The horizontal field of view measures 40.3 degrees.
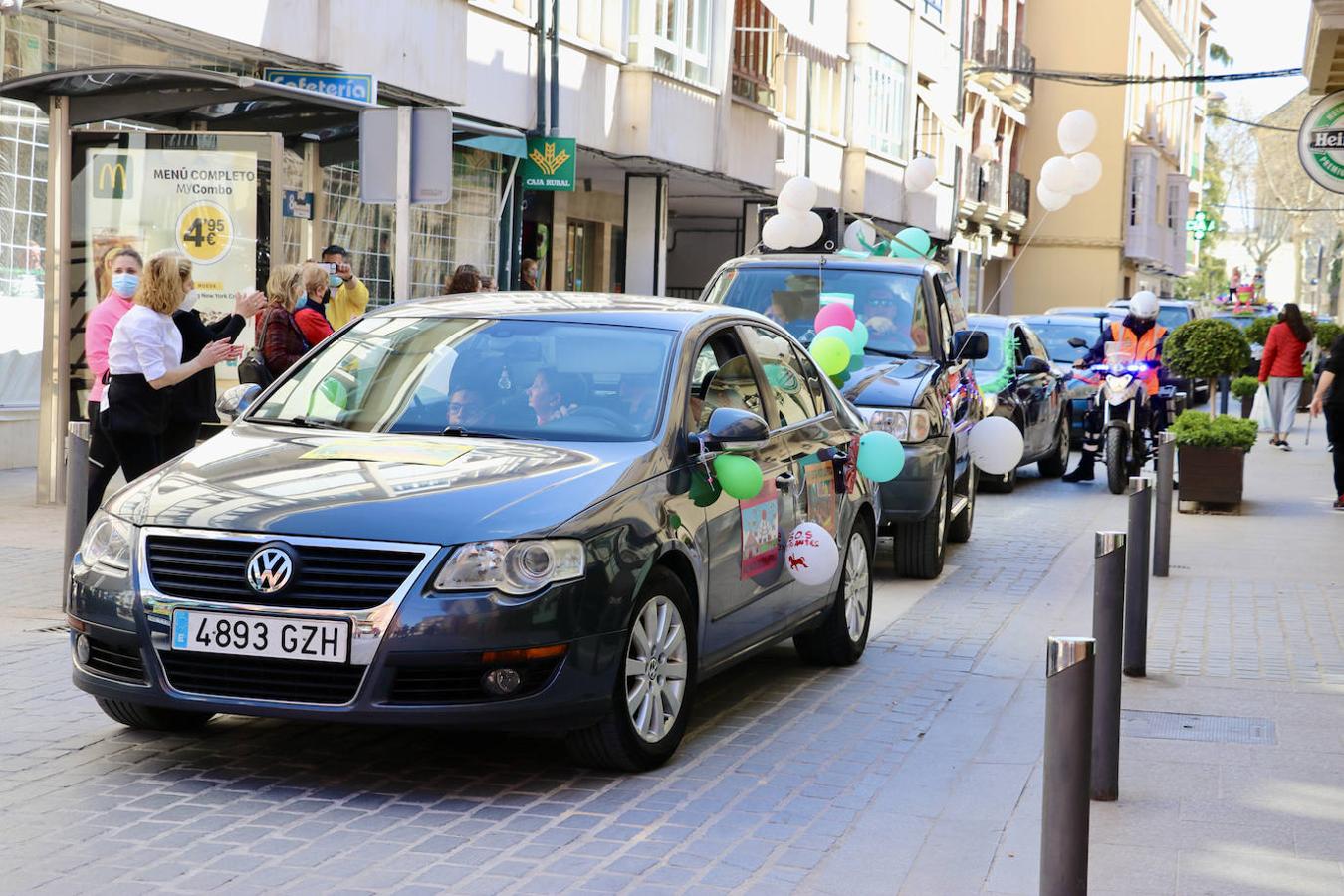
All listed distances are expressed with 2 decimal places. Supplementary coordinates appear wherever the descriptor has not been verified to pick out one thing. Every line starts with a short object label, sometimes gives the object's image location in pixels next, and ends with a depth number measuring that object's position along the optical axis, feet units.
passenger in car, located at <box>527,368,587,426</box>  22.61
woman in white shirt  30.58
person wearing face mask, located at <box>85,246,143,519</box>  33.42
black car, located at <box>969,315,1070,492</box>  57.06
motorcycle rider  59.67
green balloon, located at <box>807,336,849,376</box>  33.47
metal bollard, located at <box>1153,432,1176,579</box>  36.86
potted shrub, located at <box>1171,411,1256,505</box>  52.95
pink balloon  36.06
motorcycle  58.23
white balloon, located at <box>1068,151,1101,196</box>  49.49
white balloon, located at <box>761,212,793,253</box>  44.80
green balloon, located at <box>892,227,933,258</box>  47.19
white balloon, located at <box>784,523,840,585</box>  25.31
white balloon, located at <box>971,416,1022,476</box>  37.47
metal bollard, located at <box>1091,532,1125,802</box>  19.88
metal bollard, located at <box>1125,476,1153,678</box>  27.32
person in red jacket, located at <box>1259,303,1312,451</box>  77.36
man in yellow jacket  45.04
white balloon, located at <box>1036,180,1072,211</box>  50.42
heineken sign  47.65
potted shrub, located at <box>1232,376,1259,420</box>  91.50
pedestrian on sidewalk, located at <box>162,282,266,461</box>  31.99
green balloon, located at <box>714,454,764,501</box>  22.80
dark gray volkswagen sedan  18.76
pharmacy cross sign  261.24
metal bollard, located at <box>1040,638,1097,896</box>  13.53
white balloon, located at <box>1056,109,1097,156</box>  49.44
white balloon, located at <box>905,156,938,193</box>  51.78
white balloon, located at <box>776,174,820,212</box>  44.68
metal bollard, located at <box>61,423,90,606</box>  27.55
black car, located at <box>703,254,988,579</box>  37.58
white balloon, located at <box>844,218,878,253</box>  50.09
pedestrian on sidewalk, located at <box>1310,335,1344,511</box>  53.21
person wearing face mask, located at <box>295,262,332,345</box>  40.11
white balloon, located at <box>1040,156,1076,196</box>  49.49
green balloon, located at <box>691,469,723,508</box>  22.22
